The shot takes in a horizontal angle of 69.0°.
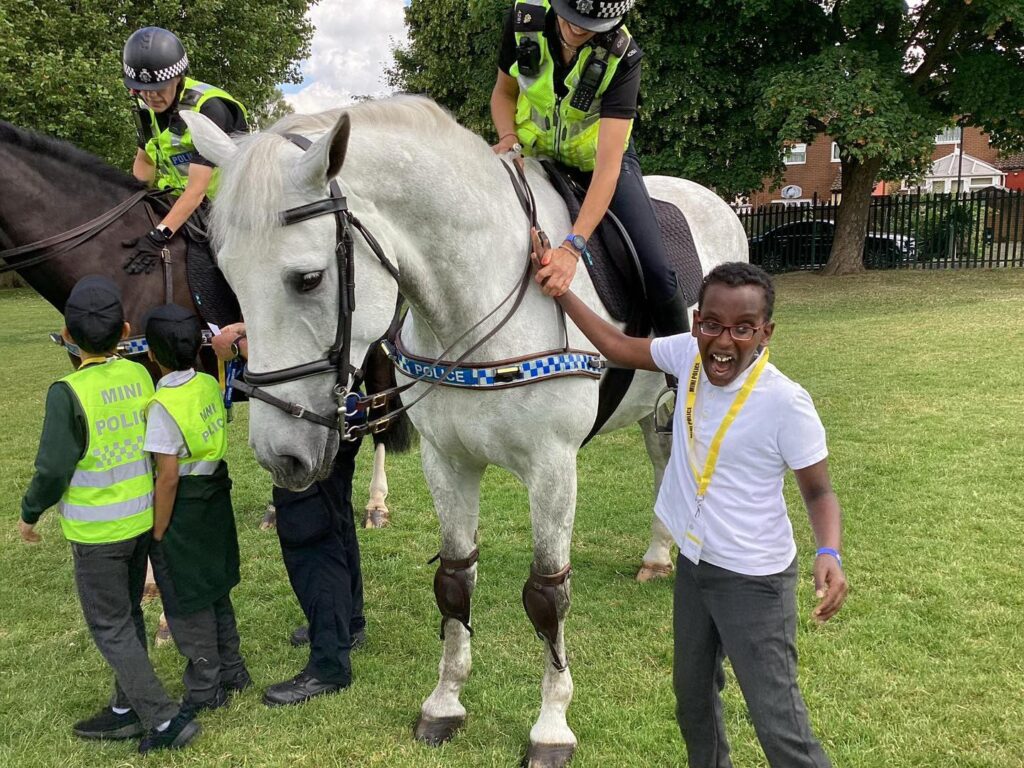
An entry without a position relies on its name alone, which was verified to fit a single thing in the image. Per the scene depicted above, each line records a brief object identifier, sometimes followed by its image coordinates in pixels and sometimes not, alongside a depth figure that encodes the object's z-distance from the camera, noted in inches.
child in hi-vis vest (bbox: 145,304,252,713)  118.6
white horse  84.4
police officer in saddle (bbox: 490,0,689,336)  110.8
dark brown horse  156.5
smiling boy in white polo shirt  80.9
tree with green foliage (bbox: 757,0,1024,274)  577.3
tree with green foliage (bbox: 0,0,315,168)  728.3
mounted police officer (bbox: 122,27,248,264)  159.9
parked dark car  807.7
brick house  1520.7
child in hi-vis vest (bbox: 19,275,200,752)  110.6
